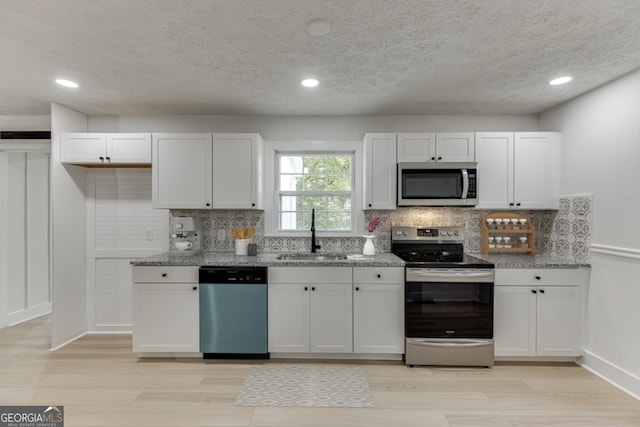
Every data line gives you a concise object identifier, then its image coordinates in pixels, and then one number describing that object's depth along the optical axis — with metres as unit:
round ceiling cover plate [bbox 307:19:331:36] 1.80
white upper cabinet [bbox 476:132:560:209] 3.18
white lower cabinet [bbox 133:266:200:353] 2.90
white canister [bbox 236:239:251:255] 3.30
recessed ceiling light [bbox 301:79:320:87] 2.63
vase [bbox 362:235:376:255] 3.31
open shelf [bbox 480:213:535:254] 3.35
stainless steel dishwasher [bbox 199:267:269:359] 2.88
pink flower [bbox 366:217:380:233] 3.34
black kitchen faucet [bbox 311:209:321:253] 3.39
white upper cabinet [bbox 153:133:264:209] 3.21
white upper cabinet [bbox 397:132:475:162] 3.21
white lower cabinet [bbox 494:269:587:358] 2.81
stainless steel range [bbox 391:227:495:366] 2.78
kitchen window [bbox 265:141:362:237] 3.60
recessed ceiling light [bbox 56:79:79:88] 2.66
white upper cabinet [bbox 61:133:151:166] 3.23
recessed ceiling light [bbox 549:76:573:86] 2.57
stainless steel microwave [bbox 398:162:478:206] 3.14
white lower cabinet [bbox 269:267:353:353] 2.88
